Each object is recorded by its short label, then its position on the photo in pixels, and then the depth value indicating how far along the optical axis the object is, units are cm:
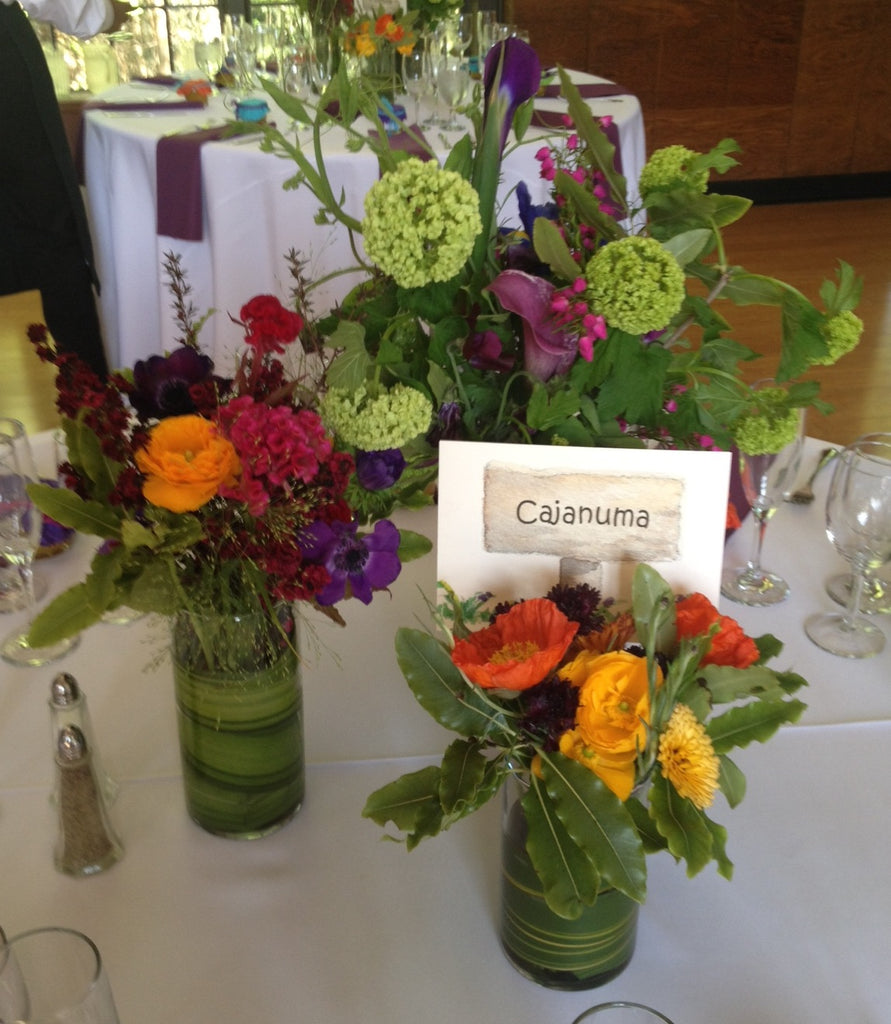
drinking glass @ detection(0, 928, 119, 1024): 46
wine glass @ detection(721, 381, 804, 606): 99
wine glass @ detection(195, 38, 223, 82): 287
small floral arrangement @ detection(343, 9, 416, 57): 226
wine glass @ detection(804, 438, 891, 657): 90
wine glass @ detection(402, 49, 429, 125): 254
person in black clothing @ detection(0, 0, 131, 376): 243
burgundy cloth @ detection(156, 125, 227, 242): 225
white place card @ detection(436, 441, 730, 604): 63
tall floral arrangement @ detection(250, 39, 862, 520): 56
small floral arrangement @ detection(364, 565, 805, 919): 51
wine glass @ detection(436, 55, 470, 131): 248
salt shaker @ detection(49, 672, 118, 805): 67
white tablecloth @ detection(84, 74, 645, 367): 224
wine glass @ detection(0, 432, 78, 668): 89
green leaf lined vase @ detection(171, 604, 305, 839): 63
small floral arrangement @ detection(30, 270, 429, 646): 53
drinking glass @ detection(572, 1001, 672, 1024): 45
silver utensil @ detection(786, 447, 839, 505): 117
